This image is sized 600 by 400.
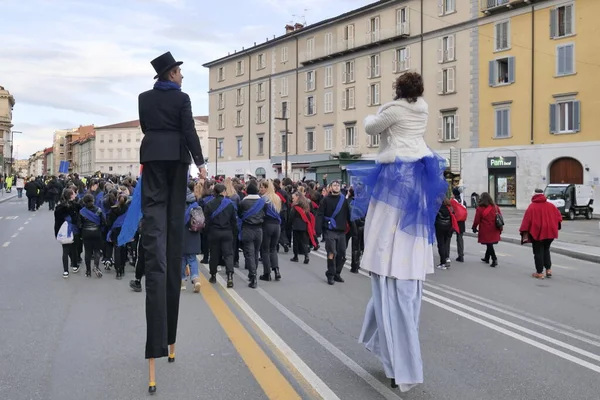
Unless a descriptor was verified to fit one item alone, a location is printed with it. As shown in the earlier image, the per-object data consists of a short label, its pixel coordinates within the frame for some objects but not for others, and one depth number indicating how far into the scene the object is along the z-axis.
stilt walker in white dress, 4.07
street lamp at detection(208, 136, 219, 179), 68.88
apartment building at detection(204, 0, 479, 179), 41.75
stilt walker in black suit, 4.09
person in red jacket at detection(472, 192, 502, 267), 12.66
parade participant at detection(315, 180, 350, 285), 10.26
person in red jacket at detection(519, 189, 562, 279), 11.17
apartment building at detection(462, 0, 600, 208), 34.34
